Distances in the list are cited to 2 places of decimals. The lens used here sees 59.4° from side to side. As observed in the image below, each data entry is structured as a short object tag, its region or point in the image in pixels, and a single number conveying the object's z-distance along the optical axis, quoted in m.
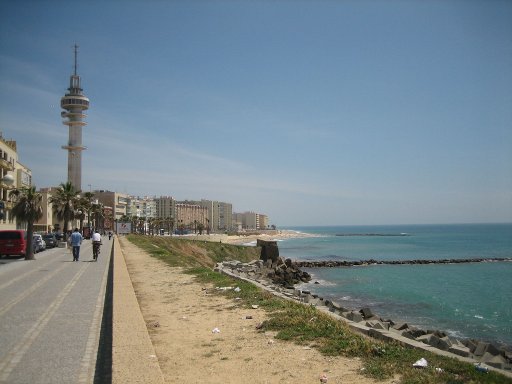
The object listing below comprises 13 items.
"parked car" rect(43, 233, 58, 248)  41.18
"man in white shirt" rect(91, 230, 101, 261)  26.33
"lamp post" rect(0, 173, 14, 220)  16.59
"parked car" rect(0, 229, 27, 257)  27.61
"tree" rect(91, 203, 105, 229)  81.86
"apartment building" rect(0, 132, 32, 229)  51.62
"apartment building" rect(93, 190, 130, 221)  154.39
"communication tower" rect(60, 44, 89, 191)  102.56
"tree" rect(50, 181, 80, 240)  49.12
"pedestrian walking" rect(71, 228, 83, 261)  25.07
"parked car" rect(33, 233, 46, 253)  33.25
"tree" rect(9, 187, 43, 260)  27.95
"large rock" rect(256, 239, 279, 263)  60.43
